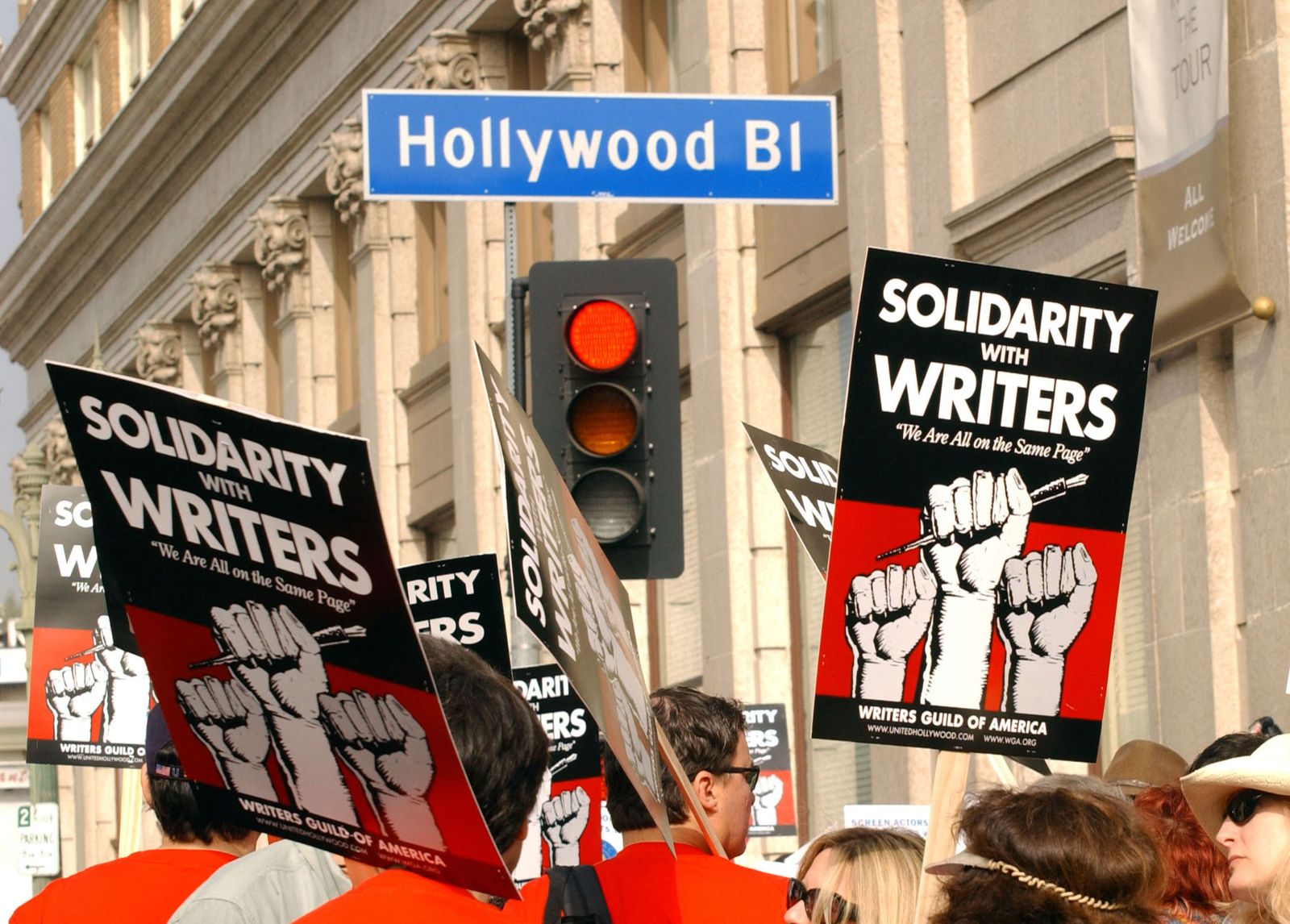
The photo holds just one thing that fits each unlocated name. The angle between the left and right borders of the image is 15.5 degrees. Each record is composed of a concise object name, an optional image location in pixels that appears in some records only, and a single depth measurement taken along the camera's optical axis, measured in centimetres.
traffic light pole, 1865
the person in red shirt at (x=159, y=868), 978
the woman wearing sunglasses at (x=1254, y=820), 890
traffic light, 1700
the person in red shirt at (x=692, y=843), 965
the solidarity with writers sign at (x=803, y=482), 1426
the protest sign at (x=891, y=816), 2396
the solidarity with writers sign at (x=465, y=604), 1633
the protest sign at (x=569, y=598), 875
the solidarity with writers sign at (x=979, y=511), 1041
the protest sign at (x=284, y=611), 658
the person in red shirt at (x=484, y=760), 664
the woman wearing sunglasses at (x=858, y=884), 914
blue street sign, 1811
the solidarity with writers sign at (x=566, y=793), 1569
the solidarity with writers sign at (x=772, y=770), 2854
